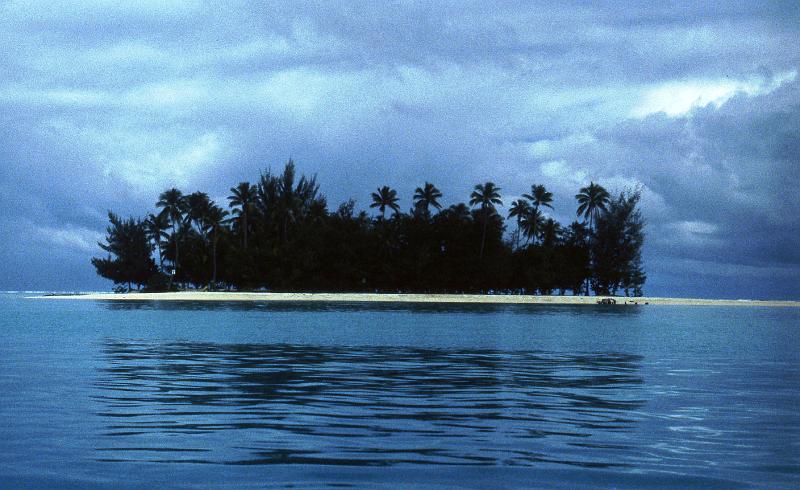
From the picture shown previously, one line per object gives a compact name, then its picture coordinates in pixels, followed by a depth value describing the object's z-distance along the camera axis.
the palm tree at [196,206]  126.62
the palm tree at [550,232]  135.75
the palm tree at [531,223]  137.38
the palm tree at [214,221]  123.50
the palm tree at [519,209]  138.12
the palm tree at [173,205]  127.88
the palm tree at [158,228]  131.00
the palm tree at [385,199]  131.88
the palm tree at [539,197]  139.00
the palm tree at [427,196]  130.75
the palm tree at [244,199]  126.31
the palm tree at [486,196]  130.00
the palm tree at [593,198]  137.88
